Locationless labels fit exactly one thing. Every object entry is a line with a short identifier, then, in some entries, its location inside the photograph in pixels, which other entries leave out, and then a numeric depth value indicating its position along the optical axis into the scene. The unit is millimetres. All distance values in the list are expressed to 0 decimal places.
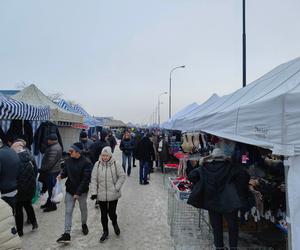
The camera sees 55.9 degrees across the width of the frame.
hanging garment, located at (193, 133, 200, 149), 9414
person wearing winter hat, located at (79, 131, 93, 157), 8211
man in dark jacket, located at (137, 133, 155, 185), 9819
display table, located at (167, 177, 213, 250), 4820
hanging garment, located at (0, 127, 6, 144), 6113
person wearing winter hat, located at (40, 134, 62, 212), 6453
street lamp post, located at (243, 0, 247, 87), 9844
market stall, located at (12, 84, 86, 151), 8927
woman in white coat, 4855
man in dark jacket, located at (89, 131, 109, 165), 8125
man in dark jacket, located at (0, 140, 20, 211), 4199
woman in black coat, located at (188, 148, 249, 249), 3793
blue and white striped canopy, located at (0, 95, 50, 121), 5035
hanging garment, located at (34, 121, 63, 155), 8023
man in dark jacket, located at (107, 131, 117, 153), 14088
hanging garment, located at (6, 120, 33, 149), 6488
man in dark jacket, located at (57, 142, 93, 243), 4887
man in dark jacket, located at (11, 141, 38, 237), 4965
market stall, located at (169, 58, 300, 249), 2352
